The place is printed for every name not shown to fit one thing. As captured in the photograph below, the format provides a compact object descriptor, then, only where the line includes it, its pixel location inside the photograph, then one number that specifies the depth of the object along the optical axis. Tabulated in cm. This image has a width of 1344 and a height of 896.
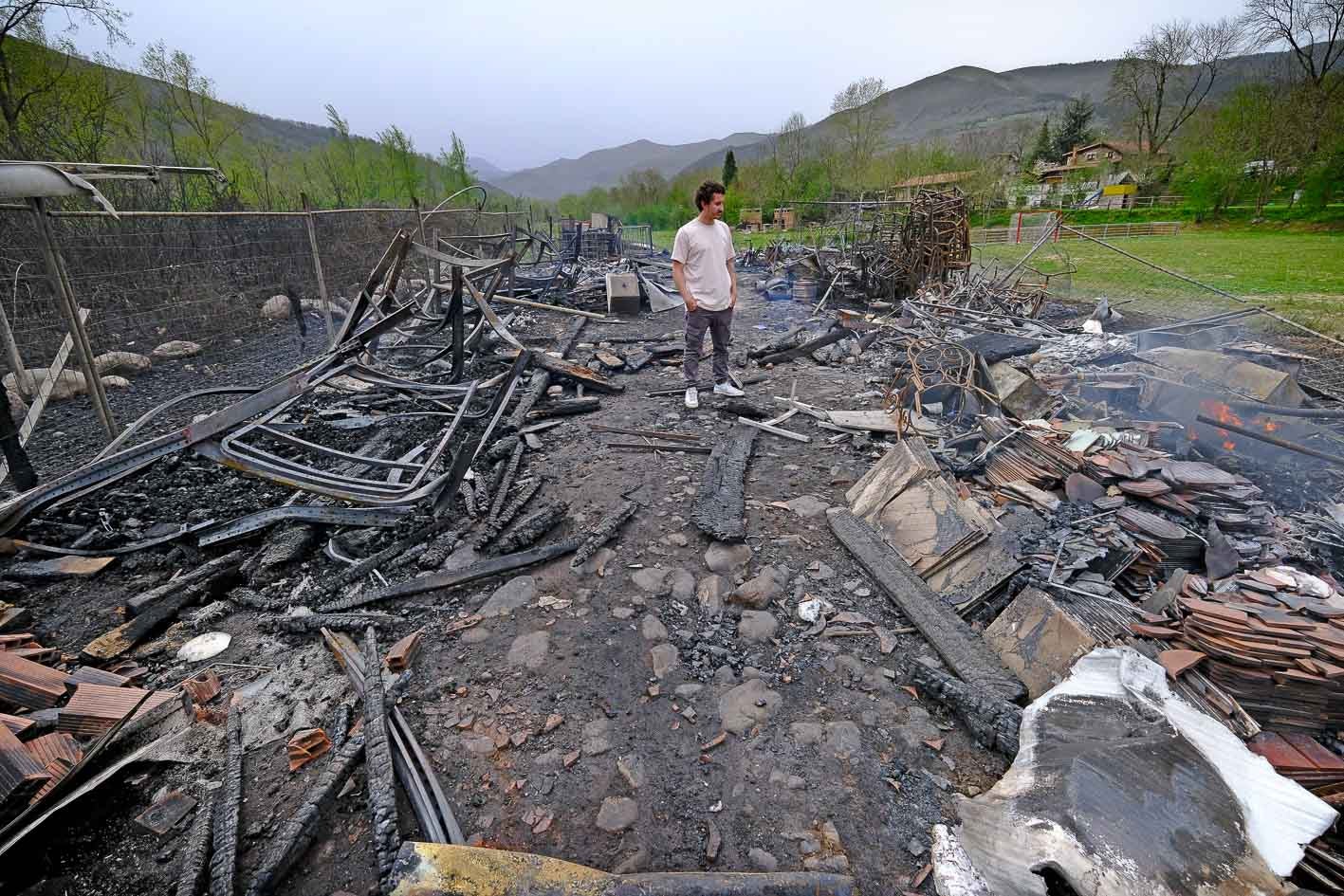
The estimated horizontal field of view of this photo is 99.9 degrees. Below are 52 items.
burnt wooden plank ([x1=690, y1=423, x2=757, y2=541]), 354
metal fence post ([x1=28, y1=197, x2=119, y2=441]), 430
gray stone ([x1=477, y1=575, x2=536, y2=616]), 296
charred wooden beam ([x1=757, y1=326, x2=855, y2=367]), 795
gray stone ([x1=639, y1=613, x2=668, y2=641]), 280
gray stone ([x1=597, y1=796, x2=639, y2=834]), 192
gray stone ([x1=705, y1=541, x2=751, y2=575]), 331
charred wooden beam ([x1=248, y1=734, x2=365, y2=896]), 170
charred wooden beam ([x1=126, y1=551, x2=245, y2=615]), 287
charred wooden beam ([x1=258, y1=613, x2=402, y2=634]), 278
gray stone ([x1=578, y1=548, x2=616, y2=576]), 327
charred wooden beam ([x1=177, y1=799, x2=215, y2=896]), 167
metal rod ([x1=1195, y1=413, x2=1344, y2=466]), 379
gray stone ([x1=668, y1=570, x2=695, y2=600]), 309
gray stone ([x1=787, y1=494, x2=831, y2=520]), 387
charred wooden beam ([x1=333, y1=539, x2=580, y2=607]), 300
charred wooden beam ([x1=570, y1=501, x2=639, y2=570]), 333
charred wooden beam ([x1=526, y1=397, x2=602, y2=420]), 565
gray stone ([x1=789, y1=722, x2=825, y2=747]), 224
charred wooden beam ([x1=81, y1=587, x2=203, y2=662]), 259
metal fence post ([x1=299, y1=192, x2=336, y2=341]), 762
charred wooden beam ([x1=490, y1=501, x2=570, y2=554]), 341
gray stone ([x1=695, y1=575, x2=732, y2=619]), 299
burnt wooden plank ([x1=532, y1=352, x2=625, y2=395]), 635
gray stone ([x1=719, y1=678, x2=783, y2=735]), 233
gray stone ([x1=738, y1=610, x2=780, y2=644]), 282
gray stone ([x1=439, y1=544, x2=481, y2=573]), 328
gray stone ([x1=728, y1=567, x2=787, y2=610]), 303
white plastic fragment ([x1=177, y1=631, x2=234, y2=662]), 265
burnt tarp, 166
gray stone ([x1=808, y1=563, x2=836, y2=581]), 322
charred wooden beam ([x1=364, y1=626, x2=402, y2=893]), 174
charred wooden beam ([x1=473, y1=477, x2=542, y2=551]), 347
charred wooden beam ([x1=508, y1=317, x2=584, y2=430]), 527
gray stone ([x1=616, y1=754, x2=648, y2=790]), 207
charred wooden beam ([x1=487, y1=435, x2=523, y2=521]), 380
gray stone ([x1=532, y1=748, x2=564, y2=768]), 214
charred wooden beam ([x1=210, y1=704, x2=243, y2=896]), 168
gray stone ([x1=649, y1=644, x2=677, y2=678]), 260
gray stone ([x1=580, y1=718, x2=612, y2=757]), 220
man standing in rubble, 570
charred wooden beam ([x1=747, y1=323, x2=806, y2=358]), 810
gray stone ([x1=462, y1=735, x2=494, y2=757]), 219
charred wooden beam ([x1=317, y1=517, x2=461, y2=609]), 305
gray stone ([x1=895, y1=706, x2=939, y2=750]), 224
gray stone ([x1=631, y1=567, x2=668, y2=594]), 313
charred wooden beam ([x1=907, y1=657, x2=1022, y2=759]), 217
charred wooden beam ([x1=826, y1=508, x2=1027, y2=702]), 242
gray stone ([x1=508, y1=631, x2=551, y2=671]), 263
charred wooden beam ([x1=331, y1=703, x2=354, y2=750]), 219
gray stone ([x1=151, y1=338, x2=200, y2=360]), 696
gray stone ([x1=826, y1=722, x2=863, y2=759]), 220
